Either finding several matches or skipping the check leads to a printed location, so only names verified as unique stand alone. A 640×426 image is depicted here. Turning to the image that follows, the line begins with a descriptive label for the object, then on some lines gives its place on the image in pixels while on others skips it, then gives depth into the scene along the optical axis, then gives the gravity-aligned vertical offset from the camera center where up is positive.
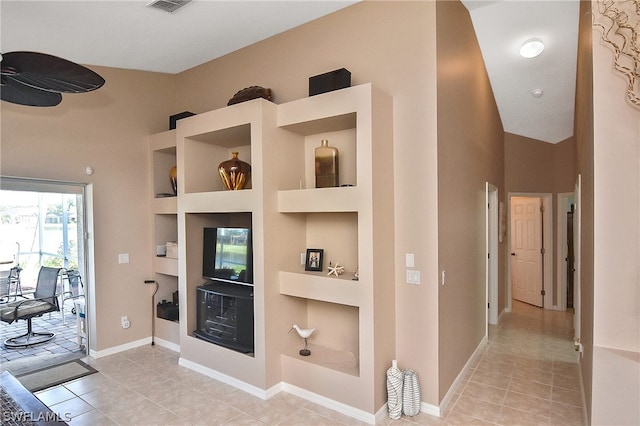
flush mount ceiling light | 3.97 +1.76
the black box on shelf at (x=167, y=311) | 4.40 -1.19
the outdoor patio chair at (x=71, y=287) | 3.93 -0.80
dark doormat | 3.39 -1.58
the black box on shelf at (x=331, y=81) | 3.06 +1.10
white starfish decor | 3.19 -0.52
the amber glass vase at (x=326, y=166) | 3.25 +0.40
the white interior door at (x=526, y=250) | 6.41 -0.75
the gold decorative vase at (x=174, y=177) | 4.42 +0.43
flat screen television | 3.50 -0.44
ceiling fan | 1.80 +0.74
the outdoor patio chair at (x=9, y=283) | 3.52 -0.66
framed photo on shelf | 3.38 -0.46
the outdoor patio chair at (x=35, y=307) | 3.61 -0.94
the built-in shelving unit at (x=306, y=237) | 2.85 -0.23
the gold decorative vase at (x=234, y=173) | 3.61 +0.38
